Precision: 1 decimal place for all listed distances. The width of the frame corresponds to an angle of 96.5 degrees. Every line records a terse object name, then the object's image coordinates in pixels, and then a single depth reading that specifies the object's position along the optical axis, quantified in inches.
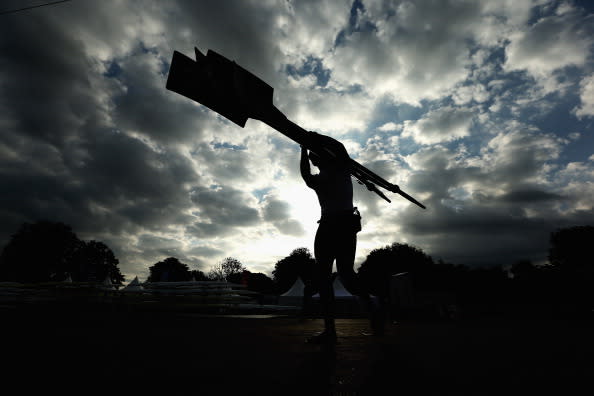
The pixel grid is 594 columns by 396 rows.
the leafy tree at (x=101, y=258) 2506.2
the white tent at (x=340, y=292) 877.0
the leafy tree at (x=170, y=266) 3542.3
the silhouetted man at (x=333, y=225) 116.3
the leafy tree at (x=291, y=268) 2662.4
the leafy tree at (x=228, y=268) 2889.8
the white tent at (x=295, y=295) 978.7
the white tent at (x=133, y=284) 640.4
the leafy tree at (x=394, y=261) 2151.8
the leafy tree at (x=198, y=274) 3894.9
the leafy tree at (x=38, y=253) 1787.6
